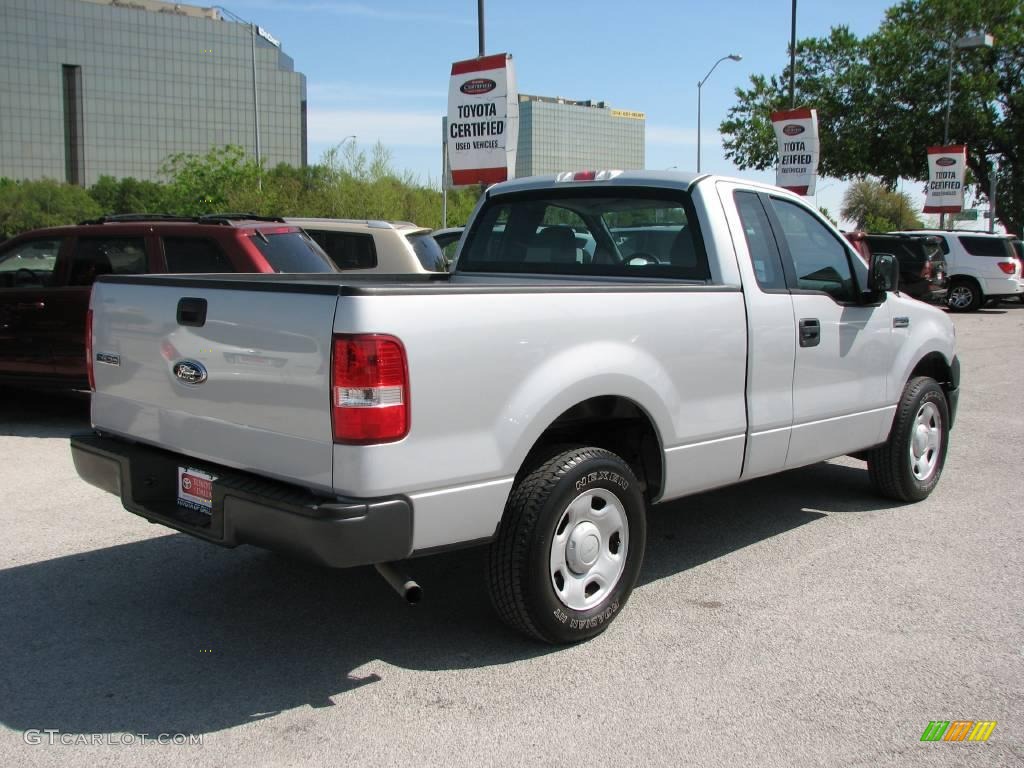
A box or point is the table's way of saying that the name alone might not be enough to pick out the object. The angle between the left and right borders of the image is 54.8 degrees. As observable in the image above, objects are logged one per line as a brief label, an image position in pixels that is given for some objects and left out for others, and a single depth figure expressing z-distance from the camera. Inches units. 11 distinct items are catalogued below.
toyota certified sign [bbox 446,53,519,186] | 429.1
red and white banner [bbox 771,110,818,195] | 733.9
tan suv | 443.5
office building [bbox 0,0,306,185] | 4244.6
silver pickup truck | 131.9
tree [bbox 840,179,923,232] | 2226.5
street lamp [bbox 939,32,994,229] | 1272.1
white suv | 941.2
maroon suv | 330.6
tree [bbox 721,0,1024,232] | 1466.5
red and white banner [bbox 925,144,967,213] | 1159.6
